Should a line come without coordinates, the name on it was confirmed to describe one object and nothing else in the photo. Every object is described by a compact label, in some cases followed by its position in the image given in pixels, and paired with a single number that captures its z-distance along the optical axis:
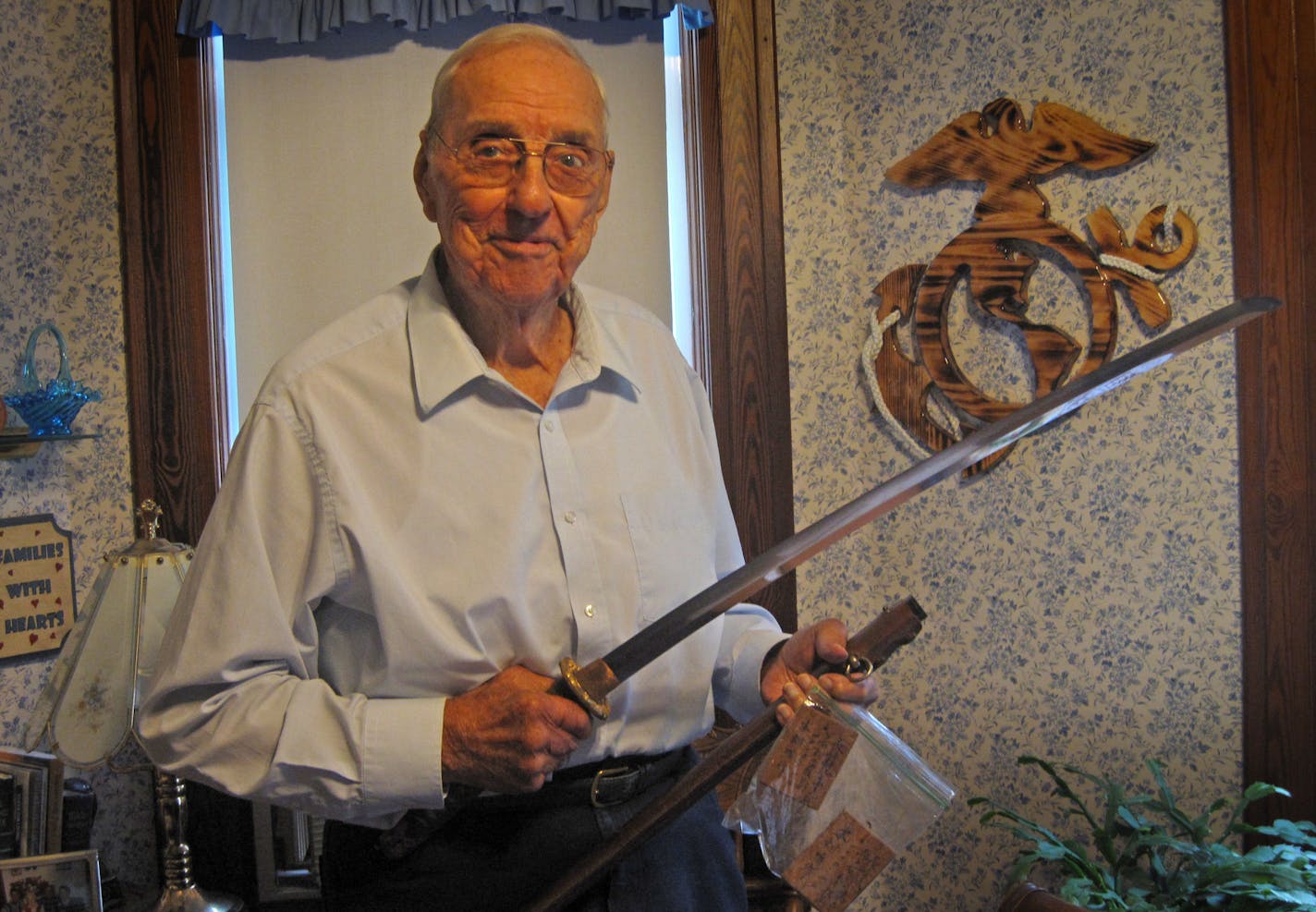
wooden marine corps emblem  2.40
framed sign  2.19
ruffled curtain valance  2.43
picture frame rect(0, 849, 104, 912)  1.75
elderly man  1.15
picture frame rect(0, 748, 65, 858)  1.88
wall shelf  2.07
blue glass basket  2.15
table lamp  2.01
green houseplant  2.03
